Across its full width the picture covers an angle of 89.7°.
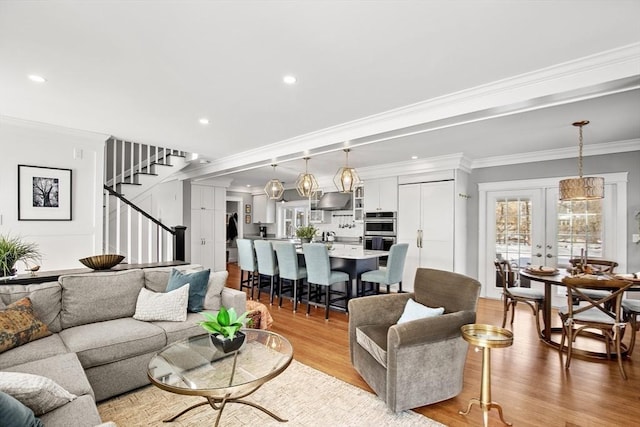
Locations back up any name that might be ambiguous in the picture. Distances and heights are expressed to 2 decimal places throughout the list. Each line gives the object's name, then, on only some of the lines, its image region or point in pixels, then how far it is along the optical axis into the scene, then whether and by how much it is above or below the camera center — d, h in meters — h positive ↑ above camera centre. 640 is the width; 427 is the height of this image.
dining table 3.46 -0.91
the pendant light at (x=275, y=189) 5.76 +0.44
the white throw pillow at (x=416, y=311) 2.53 -0.79
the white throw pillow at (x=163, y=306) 2.87 -0.84
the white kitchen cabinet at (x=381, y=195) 6.46 +0.40
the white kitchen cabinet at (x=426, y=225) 5.73 -0.20
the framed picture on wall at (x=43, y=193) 3.97 +0.25
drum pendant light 3.76 +0.31
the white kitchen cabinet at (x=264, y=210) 10.21 +0.12
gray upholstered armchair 2.22 -0.98
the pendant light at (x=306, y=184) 5.34 +0.50
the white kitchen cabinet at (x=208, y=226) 7.38 -0.30
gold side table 1.93 -0.78
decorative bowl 3.27 -0.50
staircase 5.35 +0.39
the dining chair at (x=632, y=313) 3.24 -1.02
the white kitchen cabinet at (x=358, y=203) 7.54 +0.25
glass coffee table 1.78 -0.96
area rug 2.18 -1.41
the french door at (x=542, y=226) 4.74 -0.19
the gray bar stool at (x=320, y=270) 4.47 -0.79
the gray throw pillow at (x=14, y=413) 1.18 -0.76
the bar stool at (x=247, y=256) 5.68 -0.77
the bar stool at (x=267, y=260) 5.23 -0.77
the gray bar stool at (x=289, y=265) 4.86 -0.79
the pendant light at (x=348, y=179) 4.74 +0.51
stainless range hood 7.85 +0.30
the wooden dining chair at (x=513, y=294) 3.86 -0.97
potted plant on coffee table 2.05 -0.73
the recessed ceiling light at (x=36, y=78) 2.73 +1.16
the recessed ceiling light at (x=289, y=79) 2.71 +1.15
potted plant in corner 2.83 -0.38
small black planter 2.06 -0.84
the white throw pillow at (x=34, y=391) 1.39 -0.80
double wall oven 6.50 -0.32
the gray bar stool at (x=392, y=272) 4.55 -0.85
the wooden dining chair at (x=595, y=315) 2.93 -0.98
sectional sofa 2.03 -0.94
